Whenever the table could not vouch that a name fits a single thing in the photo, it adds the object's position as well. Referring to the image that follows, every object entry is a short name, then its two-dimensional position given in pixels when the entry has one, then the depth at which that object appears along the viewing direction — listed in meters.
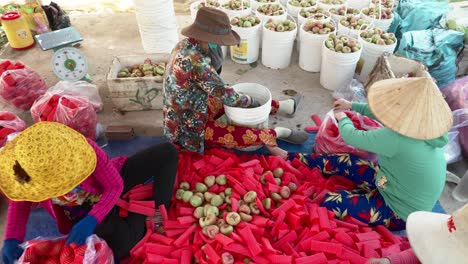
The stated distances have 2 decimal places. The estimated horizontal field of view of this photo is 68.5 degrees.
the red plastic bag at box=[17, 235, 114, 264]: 1.66
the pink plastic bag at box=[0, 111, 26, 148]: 2.52
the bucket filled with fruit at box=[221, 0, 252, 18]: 3.76
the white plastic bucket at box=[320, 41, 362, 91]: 3.22
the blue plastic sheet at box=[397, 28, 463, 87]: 3.34
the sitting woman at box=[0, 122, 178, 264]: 1.43
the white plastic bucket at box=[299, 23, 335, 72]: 3.49
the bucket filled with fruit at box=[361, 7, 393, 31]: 3.64
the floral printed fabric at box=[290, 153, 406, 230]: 2.13
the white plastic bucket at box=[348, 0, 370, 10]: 4.07
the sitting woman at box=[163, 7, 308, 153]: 2.17
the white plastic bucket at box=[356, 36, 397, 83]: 3.23
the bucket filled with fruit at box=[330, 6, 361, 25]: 3.75
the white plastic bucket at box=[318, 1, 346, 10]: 3.92
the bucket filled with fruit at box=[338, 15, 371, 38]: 3.49
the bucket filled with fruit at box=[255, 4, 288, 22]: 3.69
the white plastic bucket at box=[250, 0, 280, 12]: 3.95
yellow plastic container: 3.80
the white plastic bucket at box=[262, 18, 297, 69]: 3.53
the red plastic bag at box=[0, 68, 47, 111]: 2.99
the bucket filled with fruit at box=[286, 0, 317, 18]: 3.95
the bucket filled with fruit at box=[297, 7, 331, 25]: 3.67
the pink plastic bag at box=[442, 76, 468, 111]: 2.88
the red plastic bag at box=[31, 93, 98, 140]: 2.57
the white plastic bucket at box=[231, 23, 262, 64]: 3.55
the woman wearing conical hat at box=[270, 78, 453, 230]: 1.73
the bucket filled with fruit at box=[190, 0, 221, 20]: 3.89
